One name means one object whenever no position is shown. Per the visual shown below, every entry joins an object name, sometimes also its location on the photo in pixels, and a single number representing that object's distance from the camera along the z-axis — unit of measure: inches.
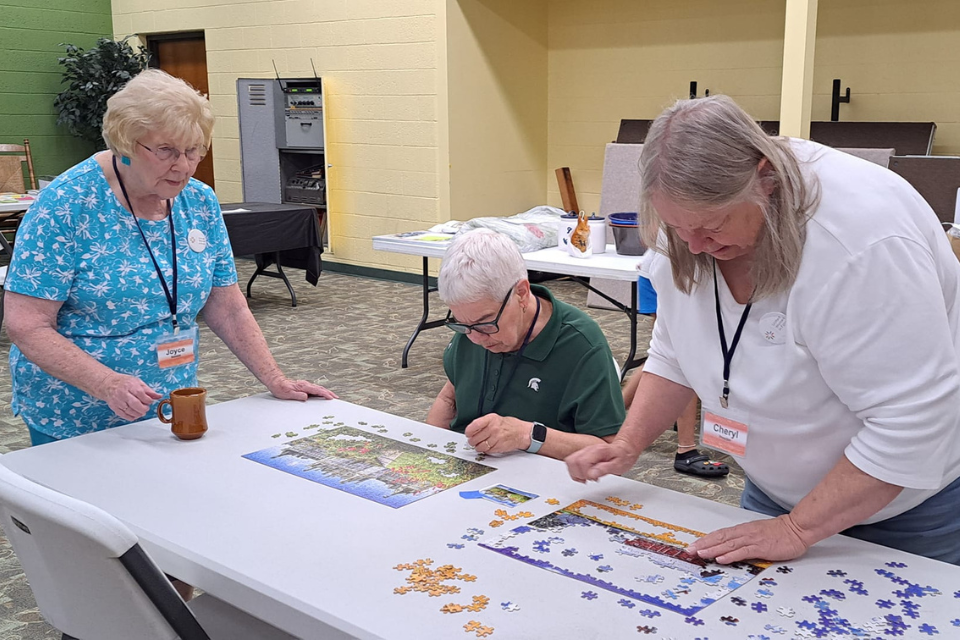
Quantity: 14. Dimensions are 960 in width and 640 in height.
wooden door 378.9
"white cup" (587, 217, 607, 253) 184.5
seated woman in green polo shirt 81.2
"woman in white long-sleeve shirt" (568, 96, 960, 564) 50.8
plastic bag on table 193.8
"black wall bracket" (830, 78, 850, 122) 270.2
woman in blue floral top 79.0
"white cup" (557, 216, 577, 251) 185.9
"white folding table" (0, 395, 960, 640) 49.6
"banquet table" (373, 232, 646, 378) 171.6
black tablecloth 260.1
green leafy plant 367.6
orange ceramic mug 79.9
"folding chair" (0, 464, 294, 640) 50.6
